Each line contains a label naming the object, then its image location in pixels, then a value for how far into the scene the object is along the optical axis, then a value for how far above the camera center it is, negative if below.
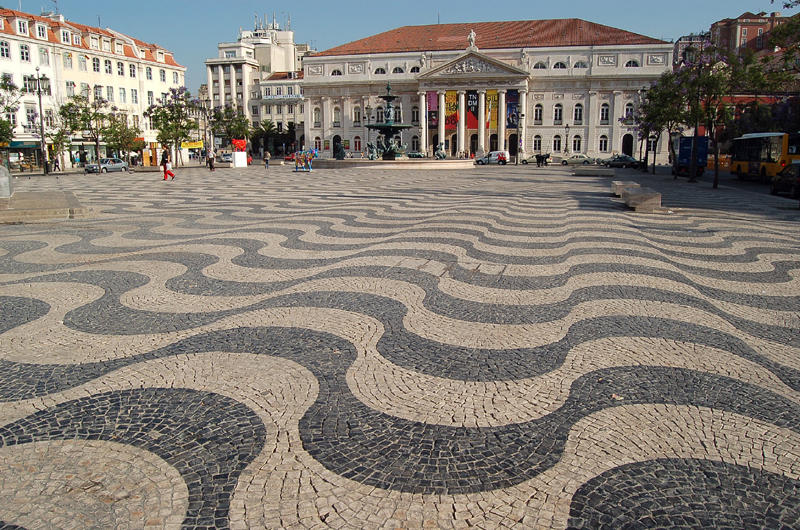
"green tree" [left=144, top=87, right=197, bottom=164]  52.84 +4.70
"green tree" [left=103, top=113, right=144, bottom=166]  52.00 +3.42
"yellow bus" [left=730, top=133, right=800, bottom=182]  30.02 +0.73
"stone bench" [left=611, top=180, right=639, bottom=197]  18.54 -0.55
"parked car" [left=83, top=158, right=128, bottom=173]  45.34 +0.55
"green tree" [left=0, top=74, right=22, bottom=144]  42.10 +4.47
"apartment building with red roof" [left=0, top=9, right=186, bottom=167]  53.00 +10.48
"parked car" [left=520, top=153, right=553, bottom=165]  58.88 +1.00
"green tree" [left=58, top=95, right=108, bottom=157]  47.86 +4.53
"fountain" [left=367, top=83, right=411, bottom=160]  46.19 +3.19
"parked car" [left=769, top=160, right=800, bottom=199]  21.20 -0.50
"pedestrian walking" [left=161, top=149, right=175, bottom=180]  33.06 +0.35
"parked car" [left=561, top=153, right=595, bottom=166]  65.81 +0.97
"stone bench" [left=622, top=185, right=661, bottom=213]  14.98 -0.83
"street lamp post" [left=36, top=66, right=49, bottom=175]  42.77 +2.51
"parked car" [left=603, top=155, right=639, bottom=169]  56.59 +0.68
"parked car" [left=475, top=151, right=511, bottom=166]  64.06 +1.13
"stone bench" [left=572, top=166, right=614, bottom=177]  37.48 -0.21
